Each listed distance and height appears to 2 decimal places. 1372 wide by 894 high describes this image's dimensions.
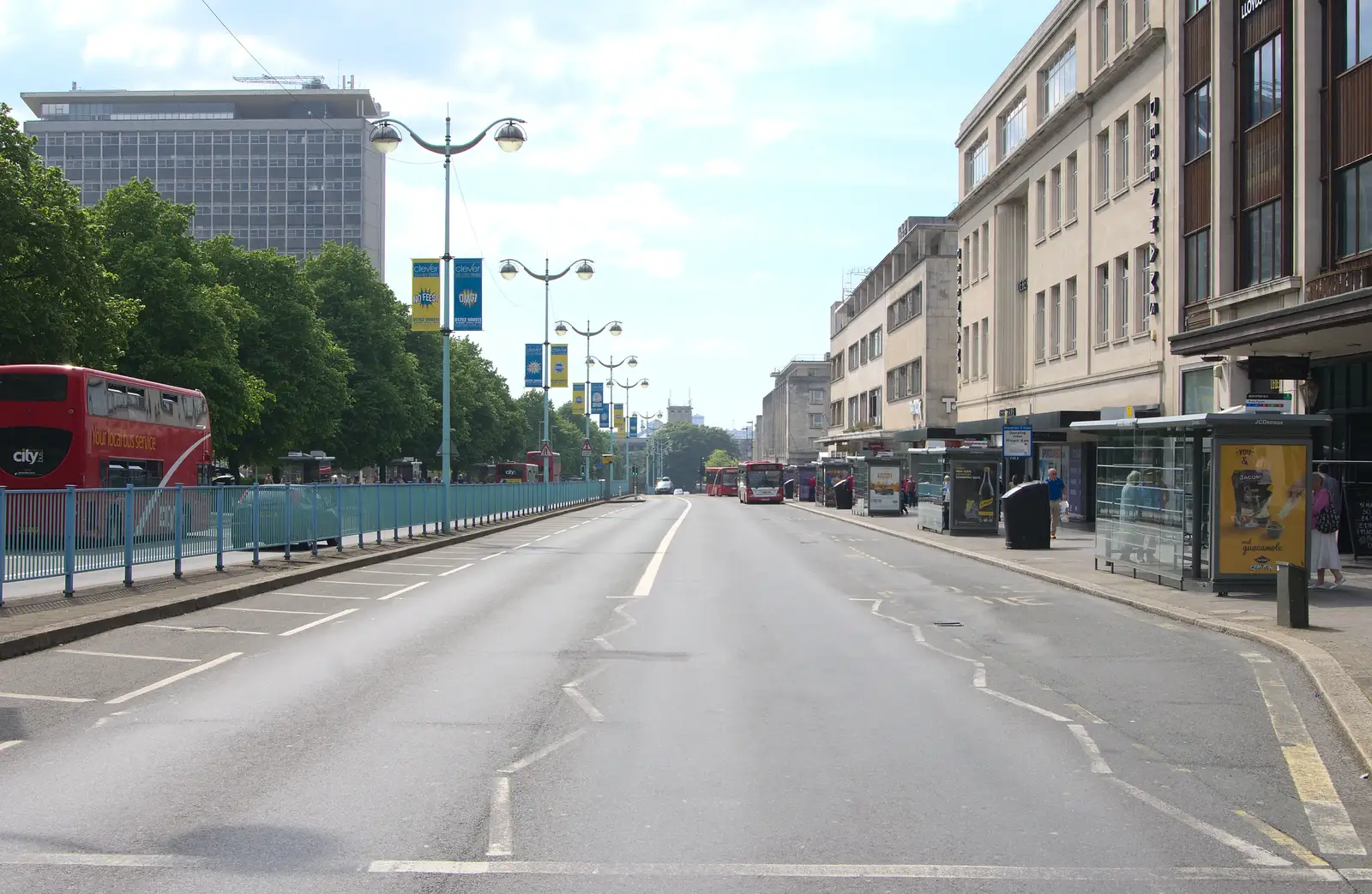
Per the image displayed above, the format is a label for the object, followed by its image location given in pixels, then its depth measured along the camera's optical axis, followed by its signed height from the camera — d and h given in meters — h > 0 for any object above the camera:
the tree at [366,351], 61.62 +5.54
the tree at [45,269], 30.95 +5.05
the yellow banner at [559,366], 50.50 +3.90
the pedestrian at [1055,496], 28.40 -0.91
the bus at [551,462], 74.29 -0.26
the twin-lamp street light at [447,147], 29.09 +7.67
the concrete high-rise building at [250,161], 121.69 +30.12
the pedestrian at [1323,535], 17.20 -1.07
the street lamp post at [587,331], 60.78 +6.98
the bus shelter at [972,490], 32.00 -0.83
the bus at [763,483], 78.62 -1.55
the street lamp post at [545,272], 42.19 +7.02
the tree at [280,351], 51.34 +4.64
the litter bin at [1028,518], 26.42 -1.28
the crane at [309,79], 127.00 +40.07
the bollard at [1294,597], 12.84 -1.46
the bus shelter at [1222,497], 16.16 -0.51
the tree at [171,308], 42.84 +5.43
